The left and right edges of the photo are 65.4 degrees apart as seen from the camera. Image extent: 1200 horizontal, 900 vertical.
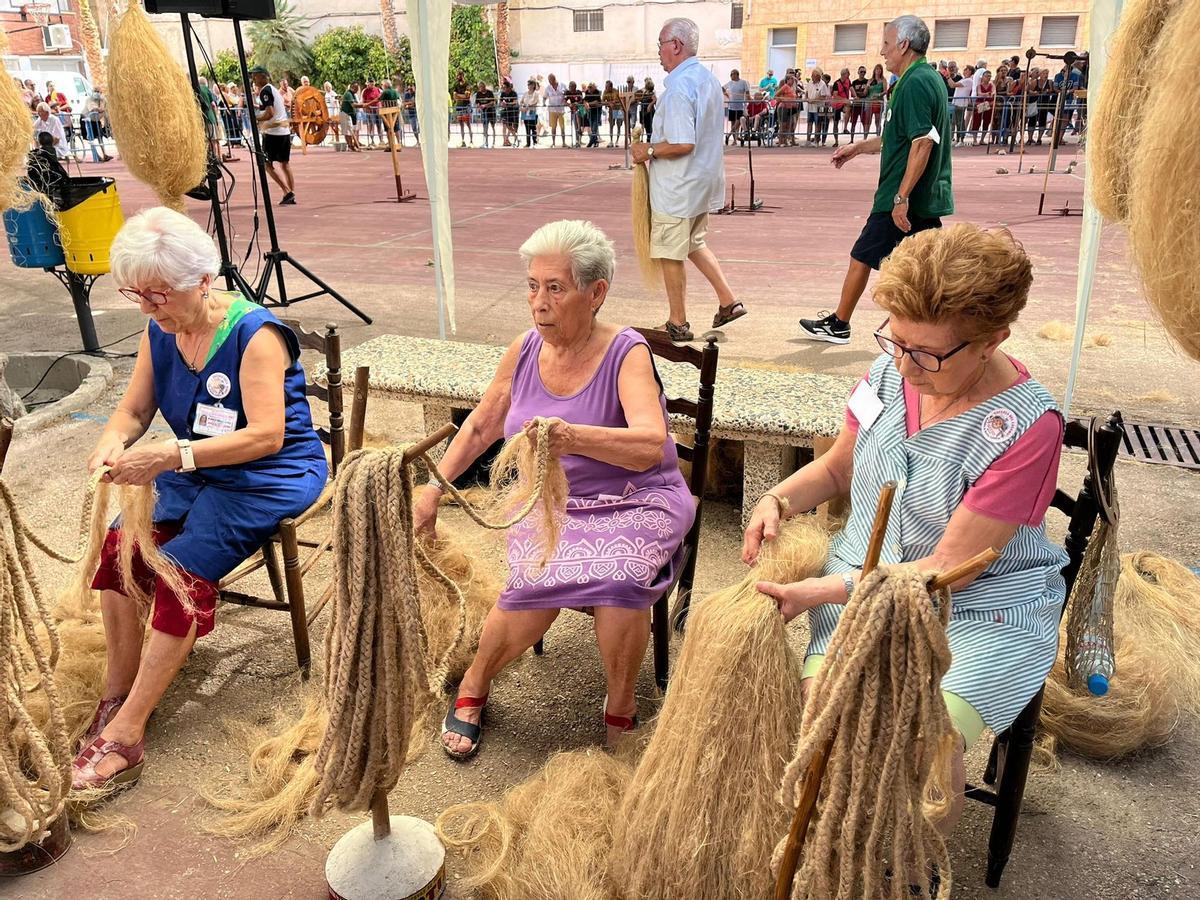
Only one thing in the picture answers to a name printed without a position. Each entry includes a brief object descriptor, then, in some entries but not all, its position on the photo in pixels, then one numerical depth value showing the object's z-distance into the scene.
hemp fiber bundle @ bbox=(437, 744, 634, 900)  1.97
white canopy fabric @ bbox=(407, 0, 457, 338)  4.48
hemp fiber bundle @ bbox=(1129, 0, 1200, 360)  1.32
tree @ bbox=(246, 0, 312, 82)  37.88
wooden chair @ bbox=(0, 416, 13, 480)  1.83
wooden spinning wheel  19.94
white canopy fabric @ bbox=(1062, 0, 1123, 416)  3.09
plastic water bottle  2.11
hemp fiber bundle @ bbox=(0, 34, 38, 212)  3.66
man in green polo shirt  4.74
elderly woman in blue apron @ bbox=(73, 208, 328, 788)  2.41
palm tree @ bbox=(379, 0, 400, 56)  36.03
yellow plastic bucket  5.39
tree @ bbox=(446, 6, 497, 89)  37.22
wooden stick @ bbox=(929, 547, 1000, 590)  1.27
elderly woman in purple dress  2.36
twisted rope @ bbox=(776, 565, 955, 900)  1.33
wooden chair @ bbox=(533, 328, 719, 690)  2.62
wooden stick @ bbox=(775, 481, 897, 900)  1.32
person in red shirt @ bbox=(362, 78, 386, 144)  24.59
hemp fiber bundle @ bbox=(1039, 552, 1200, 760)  2.43
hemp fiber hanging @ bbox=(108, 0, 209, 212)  4.73
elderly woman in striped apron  1.75
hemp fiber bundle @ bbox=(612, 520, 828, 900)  1.72
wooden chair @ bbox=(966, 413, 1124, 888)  1.91
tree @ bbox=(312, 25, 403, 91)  37.12
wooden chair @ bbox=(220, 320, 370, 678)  2.66
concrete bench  3.29
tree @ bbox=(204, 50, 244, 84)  37.09
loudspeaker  5.03
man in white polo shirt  5.43
